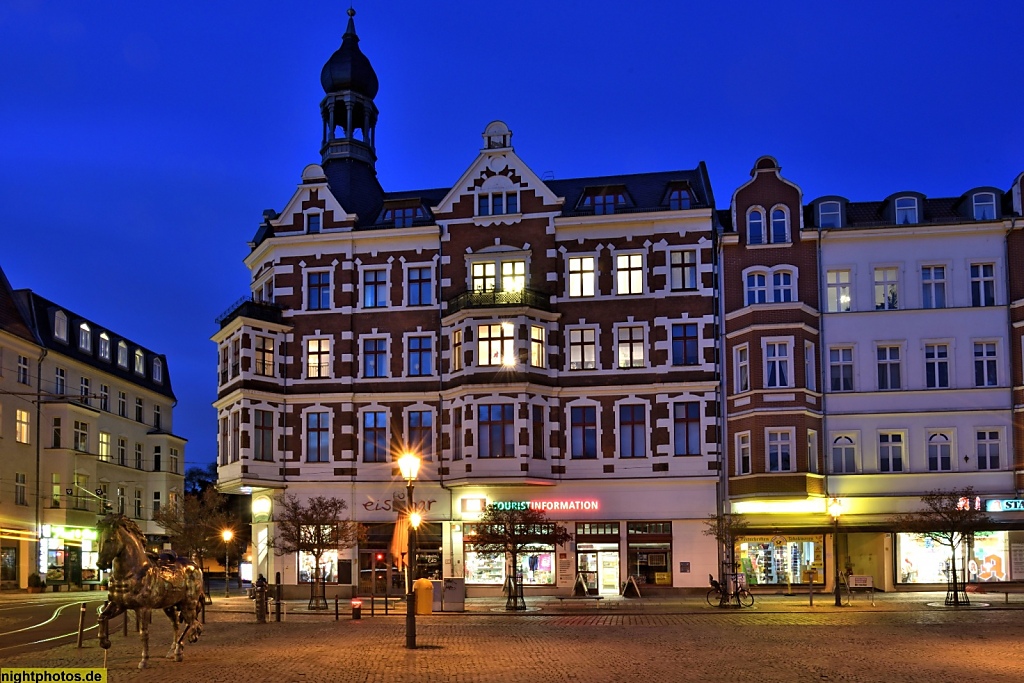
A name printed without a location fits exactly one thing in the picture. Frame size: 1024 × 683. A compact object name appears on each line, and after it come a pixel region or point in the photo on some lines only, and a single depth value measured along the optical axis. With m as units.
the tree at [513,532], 43.34
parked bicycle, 41.59
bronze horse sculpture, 22.50
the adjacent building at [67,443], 64.81
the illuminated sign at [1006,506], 48.41
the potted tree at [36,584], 62.84
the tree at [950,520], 43.16
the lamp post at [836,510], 43.17
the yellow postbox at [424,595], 37.91
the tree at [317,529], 46.41
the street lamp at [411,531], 26.80
